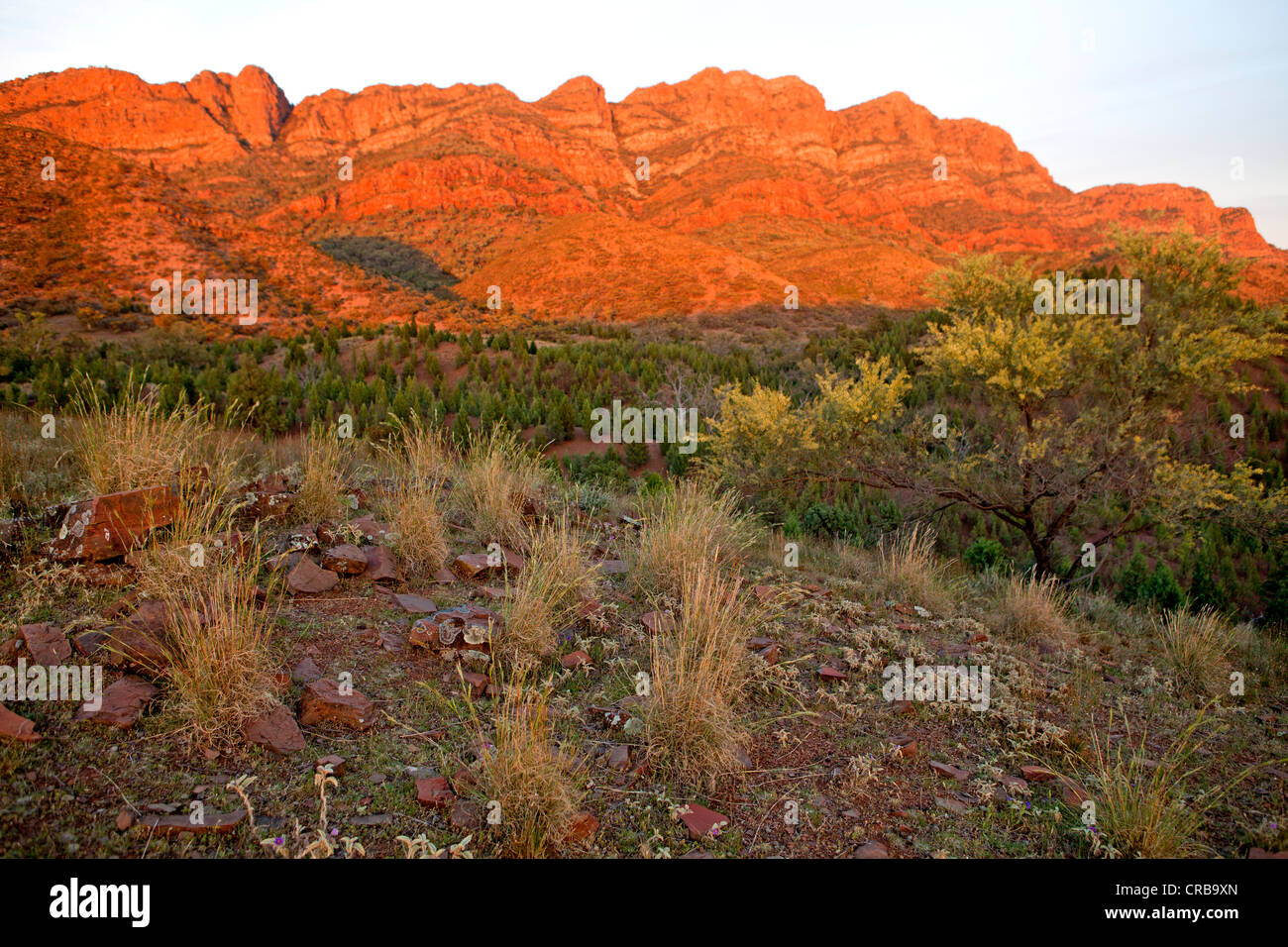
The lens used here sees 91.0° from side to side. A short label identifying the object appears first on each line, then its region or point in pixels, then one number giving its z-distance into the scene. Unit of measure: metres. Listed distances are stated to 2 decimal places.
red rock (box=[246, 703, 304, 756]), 2.61
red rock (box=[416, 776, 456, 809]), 2.43
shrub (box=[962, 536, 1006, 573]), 9.67
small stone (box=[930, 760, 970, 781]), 3.08
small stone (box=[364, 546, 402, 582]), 4.23
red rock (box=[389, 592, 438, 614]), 3.93
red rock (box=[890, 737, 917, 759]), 3.17
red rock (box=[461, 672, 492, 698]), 3.22
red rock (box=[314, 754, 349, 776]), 2.53
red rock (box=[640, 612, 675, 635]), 3.89
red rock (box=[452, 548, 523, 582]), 4.58
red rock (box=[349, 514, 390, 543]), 4.74
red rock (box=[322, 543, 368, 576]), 4.16
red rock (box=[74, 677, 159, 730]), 2.52
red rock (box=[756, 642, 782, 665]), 3.89
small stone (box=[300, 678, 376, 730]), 2.84
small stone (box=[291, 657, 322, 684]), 3.09
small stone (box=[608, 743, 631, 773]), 2.82
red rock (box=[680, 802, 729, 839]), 2.48
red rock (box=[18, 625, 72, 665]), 2.71
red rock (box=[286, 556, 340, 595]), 3.87
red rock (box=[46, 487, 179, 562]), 3.54
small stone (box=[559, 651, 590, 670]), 3.60
